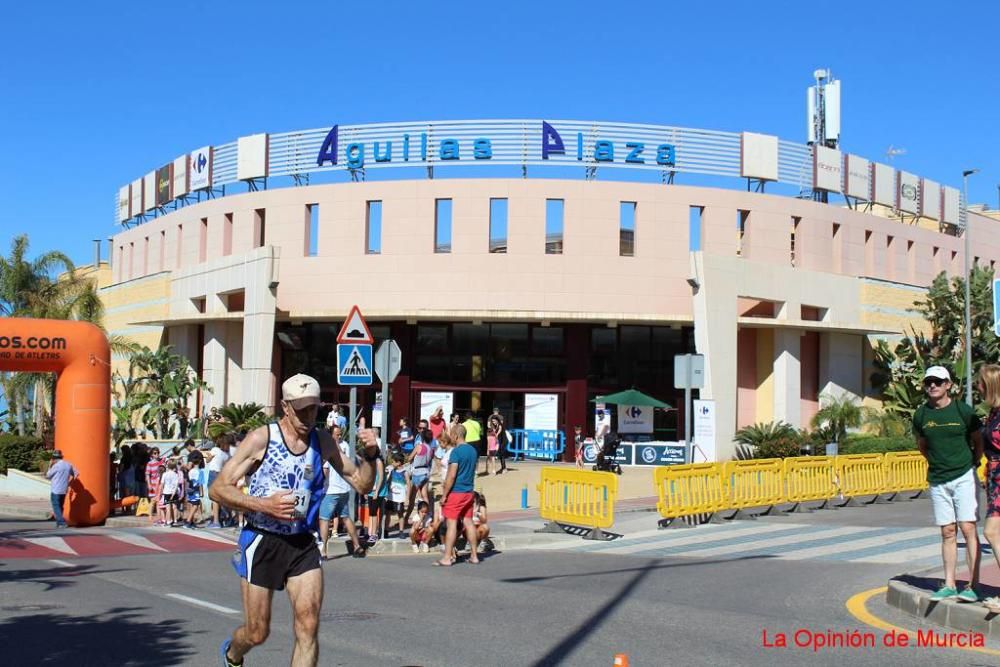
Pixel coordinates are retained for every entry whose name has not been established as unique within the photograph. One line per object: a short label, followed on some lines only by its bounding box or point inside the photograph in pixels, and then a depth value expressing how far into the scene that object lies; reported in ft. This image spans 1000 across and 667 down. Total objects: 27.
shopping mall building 114.83
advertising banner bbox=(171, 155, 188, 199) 141.38
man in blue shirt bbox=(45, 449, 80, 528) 67.84
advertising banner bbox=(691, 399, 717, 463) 89.25
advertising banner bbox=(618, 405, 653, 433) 118.73
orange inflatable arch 72.33
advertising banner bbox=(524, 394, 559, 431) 118.32
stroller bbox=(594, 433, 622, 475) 93.71
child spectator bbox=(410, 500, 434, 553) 49.19
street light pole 112.08
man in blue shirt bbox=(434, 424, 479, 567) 43.96
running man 18.34
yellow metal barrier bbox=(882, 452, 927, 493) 72.64
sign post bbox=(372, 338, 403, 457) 49.70
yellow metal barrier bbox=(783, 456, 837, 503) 64.23
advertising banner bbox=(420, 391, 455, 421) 119.96
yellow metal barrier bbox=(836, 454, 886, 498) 68.32
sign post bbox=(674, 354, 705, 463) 61.41
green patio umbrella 113.29
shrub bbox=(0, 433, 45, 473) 113.70
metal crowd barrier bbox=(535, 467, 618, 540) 52.70
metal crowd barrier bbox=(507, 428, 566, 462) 117.29
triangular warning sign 47.60
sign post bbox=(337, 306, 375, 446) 47.19
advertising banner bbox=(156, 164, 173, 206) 147.33
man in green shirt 27.91
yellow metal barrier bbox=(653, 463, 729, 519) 56.13
